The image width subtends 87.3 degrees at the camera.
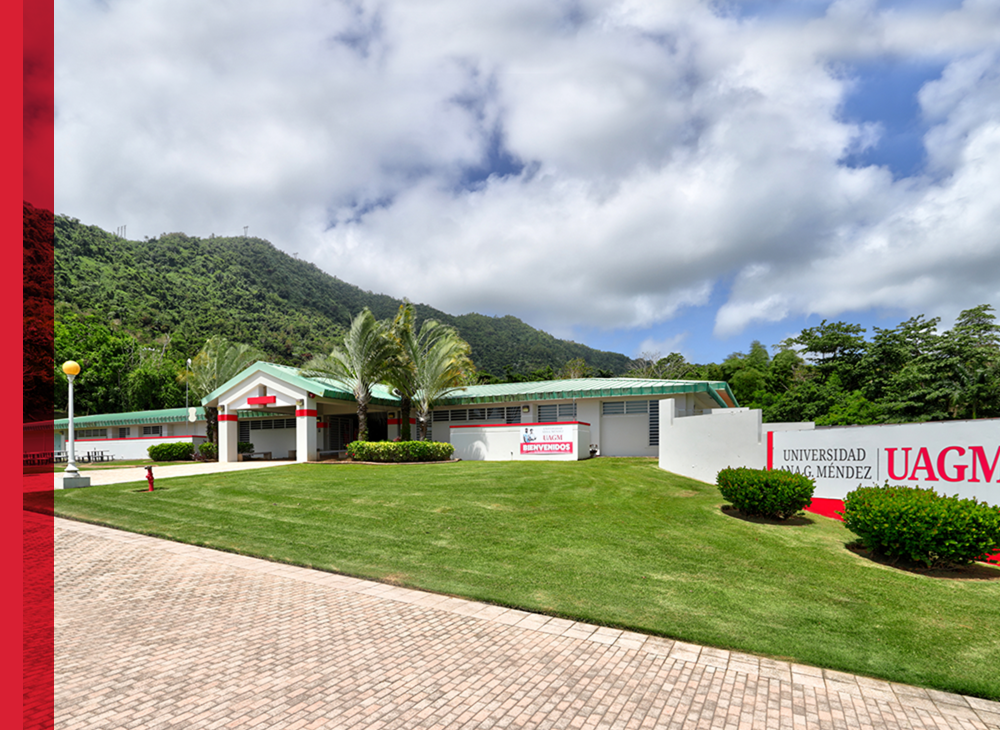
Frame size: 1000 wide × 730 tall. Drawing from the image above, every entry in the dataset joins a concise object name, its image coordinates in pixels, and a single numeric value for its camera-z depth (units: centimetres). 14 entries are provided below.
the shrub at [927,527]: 785
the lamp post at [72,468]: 1712
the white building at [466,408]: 2491
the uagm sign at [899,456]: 918
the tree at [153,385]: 4650
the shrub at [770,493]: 1088
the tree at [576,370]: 6956
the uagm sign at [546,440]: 2259
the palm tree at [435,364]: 2516
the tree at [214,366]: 3459
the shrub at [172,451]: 3028
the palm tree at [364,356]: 2411
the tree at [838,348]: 4369
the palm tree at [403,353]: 2455
